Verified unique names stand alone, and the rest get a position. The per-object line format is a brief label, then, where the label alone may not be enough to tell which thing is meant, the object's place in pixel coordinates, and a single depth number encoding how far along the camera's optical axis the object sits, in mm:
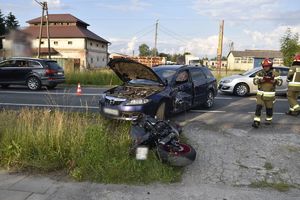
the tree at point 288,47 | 22328
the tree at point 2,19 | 42948
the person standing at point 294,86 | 6913
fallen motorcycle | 3564
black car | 12271
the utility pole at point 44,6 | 22963
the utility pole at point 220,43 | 20012
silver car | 10840
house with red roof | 40980
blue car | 5318
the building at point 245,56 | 67753
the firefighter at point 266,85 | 5667
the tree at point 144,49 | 80675
